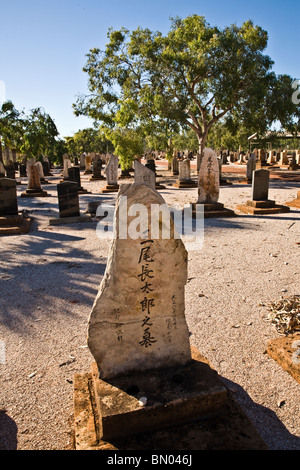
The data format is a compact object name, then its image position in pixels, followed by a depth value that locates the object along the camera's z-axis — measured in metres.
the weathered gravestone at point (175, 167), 25.06
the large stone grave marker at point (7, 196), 9.12
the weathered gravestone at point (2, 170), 21.03
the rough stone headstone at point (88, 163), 30.45
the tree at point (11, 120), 26.41
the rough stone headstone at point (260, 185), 10.62
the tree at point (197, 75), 18.97
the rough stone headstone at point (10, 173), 19.80
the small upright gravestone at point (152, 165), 17.66
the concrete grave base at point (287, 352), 3.07
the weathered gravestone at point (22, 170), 26.16
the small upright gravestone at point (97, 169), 22.78
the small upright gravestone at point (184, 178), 18.16
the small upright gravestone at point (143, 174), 10.37
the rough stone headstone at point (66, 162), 22.85
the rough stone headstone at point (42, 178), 21.92
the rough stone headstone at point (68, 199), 9.84
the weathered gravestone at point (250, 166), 19.08
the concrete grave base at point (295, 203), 11.71
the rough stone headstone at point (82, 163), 31.84
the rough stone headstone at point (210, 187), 10.20
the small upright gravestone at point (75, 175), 15.79
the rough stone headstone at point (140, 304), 2.45
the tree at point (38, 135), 31.39
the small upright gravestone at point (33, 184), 15.61
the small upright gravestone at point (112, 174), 16.89
